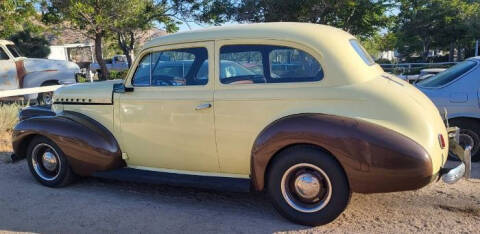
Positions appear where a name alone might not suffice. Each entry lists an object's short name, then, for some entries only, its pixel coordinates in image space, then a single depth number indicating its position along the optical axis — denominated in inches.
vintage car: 138.8
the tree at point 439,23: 1141.7
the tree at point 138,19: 653.3
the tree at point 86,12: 607.0
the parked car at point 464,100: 216.4
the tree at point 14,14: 593.6
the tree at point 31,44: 944.3
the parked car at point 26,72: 503.5
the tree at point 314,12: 626.5
